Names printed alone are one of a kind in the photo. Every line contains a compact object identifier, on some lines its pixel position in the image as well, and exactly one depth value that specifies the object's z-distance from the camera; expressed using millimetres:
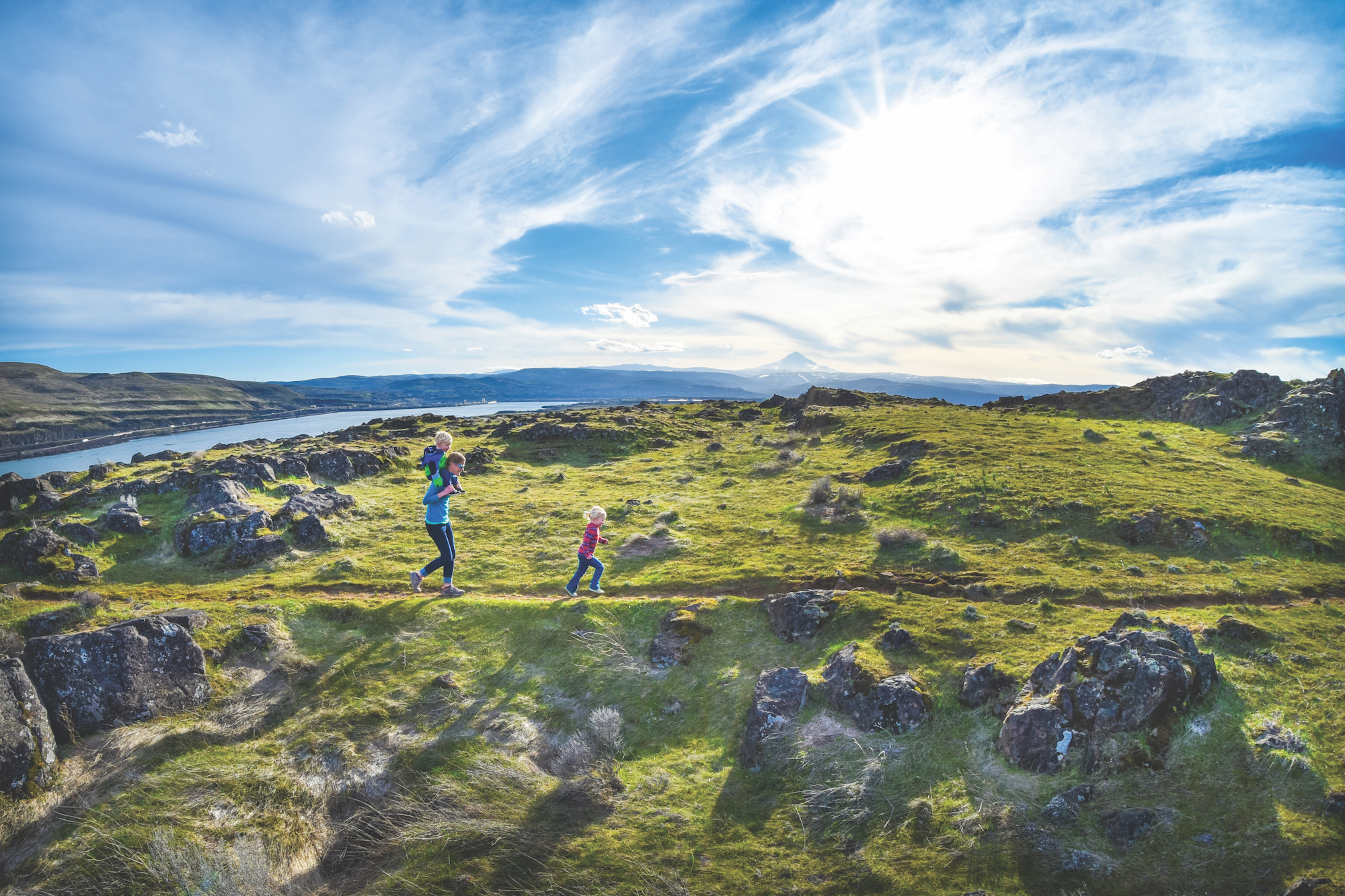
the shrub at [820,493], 26875
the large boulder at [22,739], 9164
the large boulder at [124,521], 22094
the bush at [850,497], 26094
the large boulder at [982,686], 11039
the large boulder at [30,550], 18391
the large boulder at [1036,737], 9266
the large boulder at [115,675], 10875
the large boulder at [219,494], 24953
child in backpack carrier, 14562
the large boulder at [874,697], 10836
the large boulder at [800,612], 14758
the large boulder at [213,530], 21344
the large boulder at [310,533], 22641
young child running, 15539
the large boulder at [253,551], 20594
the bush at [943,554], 19181
